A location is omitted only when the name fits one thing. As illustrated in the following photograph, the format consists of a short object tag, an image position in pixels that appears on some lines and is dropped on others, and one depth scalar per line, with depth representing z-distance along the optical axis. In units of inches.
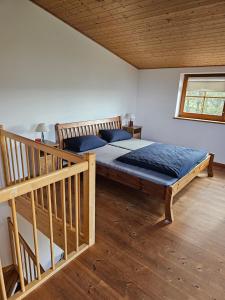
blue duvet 107.7
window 170.9
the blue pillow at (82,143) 140.8
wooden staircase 118.6
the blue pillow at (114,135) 167.0
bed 100.2
